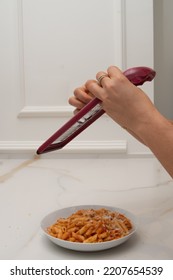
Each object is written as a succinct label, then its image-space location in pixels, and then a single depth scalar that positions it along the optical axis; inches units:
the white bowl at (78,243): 19.2
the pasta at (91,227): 20.1
